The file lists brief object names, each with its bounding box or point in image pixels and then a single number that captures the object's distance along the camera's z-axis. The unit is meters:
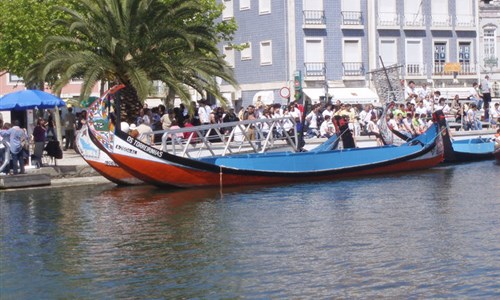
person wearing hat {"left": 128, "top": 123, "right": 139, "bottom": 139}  36.06
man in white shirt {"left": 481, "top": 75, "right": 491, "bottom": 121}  53.31
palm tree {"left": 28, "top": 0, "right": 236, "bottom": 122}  40.12
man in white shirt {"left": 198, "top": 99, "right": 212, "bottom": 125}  45.88
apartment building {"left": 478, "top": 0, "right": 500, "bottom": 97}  77.81
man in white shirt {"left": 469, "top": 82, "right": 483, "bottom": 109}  54.44
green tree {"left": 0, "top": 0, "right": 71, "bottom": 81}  48.03
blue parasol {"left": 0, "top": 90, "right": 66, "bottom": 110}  37.25
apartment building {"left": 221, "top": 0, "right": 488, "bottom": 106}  67.44
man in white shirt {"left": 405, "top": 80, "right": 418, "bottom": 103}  49.62
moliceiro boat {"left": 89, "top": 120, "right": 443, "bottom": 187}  33.69
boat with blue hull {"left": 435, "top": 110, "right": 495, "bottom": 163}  43.56
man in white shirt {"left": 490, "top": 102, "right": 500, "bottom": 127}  51.81
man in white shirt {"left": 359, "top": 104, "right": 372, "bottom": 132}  47.16
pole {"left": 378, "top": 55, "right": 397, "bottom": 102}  47.12
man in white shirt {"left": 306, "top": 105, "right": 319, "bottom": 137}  46.66
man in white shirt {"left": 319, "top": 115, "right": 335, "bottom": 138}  45.59
